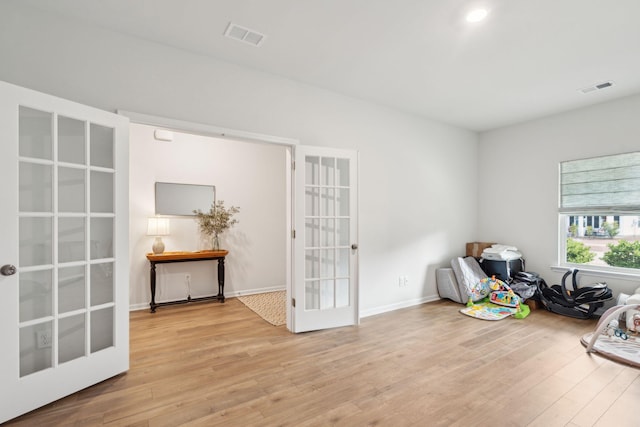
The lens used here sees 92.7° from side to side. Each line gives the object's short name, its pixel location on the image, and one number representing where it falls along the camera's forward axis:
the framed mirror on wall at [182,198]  4.57
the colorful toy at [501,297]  4.00
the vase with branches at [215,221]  4.76
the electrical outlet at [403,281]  4.29
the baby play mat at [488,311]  3.88
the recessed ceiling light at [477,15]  2.24
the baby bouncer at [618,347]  2.65
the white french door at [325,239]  3.35
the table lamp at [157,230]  4.36
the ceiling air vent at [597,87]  3.42
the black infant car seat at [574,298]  3.68
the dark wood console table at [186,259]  4.20
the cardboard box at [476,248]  4.97
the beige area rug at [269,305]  3.85
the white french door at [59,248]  1.89
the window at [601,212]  3.77
